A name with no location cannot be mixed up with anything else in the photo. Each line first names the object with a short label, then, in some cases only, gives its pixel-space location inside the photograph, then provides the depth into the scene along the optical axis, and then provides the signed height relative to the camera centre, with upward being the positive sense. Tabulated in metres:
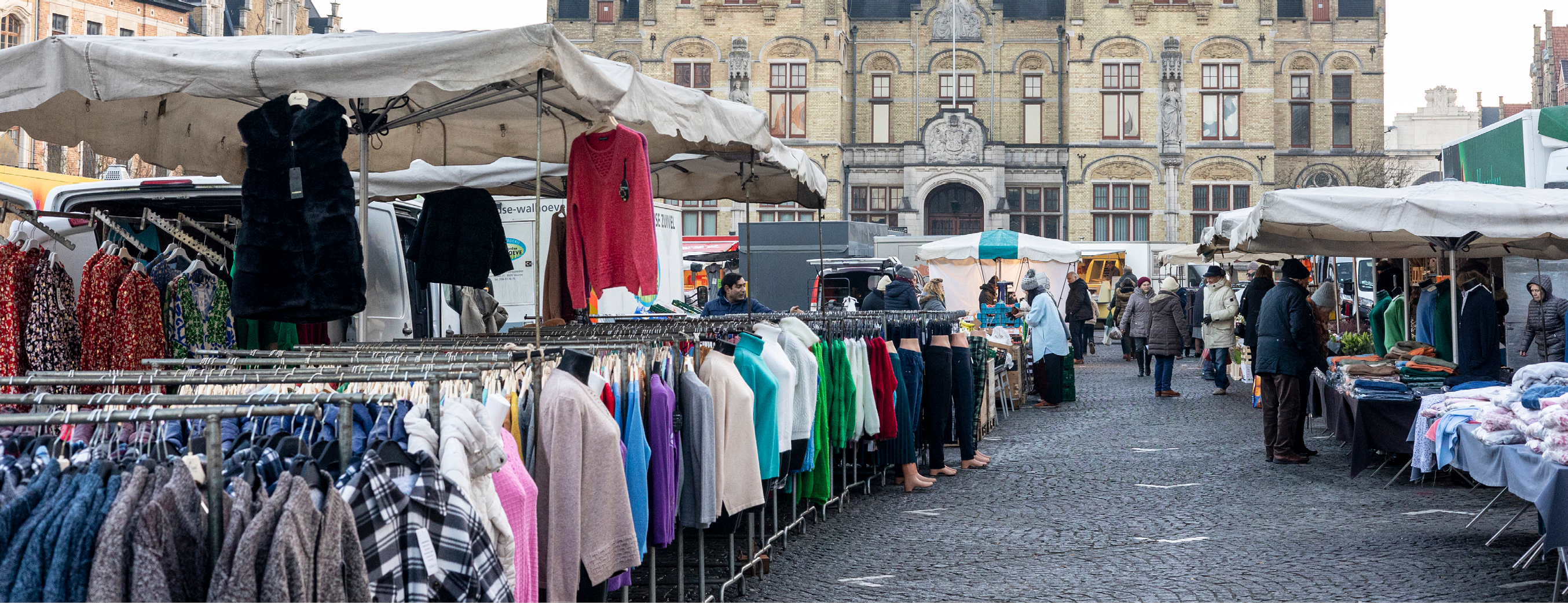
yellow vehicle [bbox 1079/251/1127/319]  30.28 +0.80
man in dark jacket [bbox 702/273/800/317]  11.84 +0.06
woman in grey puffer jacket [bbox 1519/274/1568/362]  12.21 -0.18
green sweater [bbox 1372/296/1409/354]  12.57 -0.17
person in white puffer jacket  15.70 -0.20
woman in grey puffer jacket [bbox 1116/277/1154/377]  17.72 -0.19
